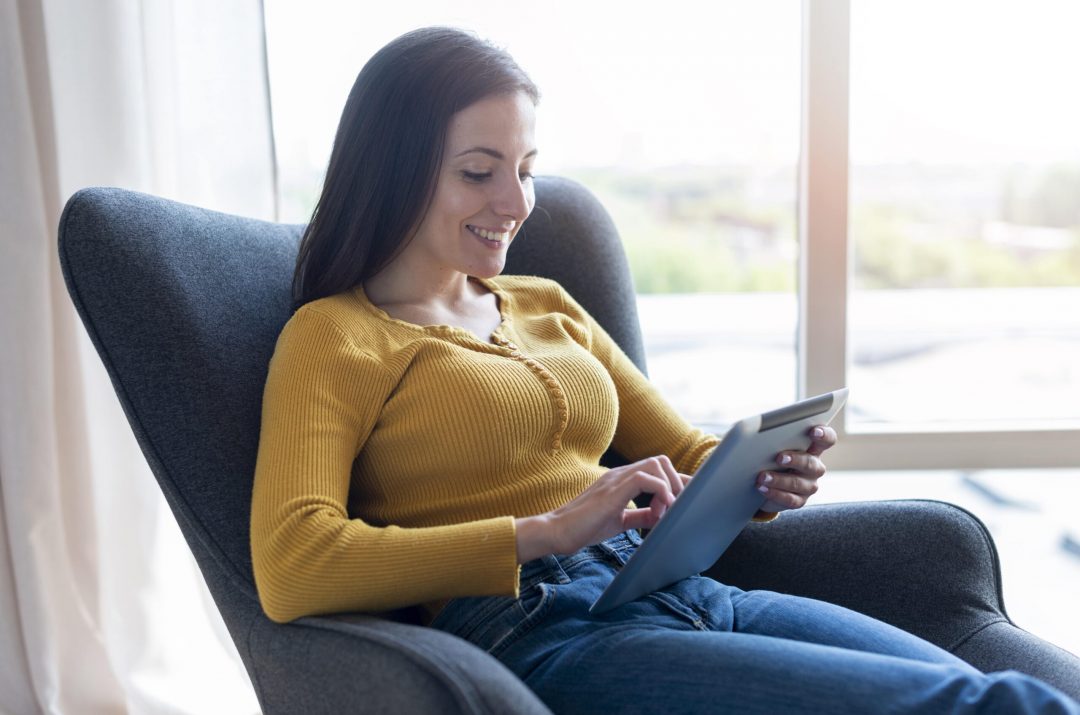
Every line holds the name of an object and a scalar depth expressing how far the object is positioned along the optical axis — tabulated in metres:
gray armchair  0.94
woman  1.00
